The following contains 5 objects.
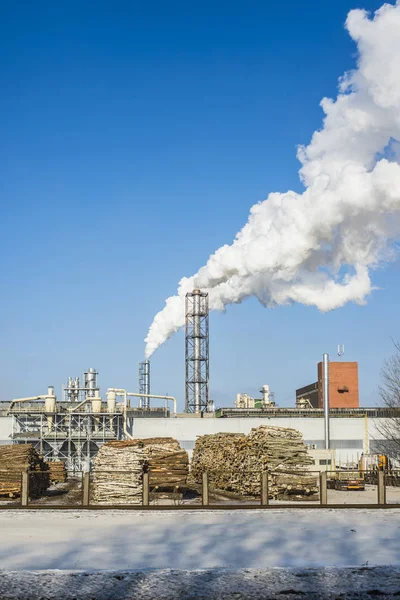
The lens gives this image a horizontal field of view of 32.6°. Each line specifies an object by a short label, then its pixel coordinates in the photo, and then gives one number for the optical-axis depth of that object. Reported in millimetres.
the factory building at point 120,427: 49000
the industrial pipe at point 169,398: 58169
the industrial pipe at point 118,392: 52875
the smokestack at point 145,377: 85750
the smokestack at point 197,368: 66312
